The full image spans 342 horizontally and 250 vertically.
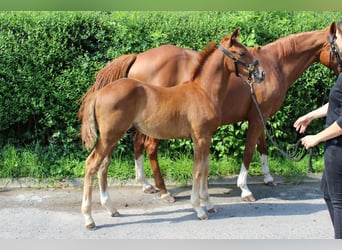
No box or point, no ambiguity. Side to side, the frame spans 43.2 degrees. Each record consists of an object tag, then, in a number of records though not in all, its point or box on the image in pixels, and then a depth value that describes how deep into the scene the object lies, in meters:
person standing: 3.18
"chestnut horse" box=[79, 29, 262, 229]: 4.40
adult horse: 5.33
